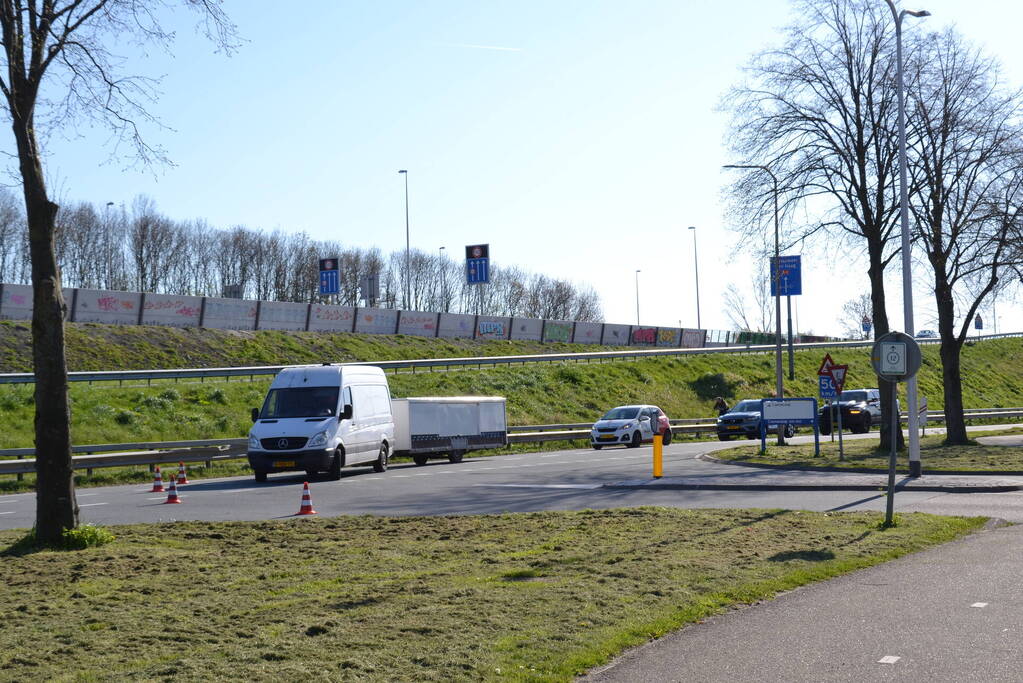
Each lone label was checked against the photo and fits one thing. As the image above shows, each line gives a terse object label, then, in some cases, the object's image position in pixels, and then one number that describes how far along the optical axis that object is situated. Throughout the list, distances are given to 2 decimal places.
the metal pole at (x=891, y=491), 13.05
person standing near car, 47.49
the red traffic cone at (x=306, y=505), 16.66
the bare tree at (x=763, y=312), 117.88
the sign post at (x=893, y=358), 13.23
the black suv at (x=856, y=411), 45.31
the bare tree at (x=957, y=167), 30.34
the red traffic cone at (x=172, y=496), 19.20
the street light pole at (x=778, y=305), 31.76
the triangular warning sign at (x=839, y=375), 30.16
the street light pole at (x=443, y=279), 124.25
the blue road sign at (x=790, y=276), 34.44
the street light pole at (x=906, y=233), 22.58
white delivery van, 24.28
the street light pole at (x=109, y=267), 88.97
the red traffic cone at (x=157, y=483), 21.55
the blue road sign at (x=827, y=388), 30.75
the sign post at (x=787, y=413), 29.45
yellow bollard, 21.56
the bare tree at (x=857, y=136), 29.86
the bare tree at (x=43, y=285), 11.92
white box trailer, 31.56
